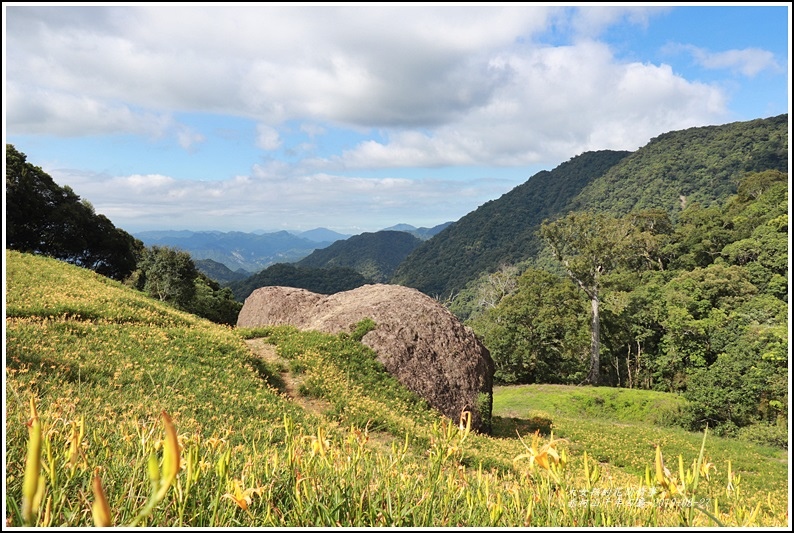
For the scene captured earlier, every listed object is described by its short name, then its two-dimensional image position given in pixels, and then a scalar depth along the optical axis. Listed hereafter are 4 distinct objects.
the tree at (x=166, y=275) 29.95
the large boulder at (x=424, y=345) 12.30
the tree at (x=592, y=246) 30.72
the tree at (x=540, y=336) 36.97
